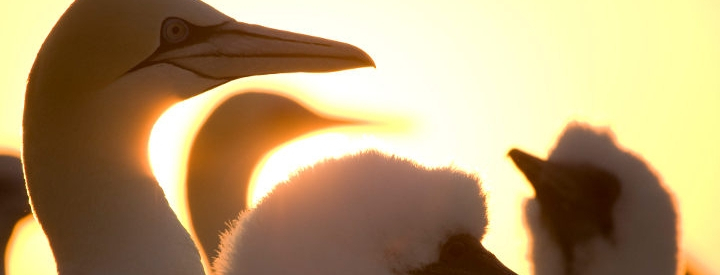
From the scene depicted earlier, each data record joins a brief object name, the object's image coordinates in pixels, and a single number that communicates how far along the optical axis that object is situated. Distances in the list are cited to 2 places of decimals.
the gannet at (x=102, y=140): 8.98
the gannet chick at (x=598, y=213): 12.48
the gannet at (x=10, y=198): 15.58
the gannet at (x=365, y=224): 8.00
